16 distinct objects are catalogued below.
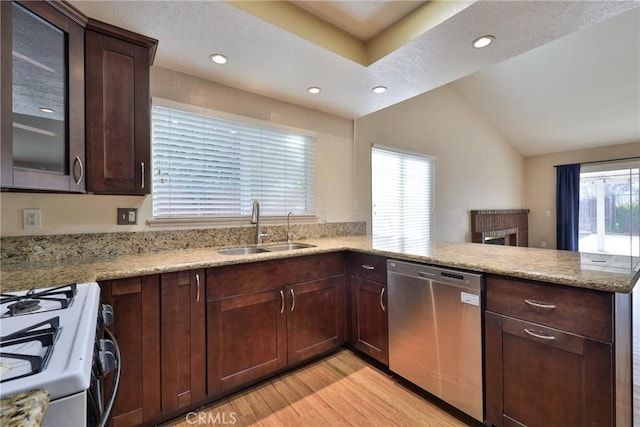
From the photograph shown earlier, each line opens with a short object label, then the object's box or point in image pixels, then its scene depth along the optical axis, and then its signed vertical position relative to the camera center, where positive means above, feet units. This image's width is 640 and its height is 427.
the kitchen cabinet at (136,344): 4.72 -2.27
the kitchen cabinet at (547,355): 3.89 -2.17
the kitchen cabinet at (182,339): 5.16 -2.37
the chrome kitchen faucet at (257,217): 8.14 -0.10
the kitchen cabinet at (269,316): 5.72 -2.35
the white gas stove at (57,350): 1.76 -1.02
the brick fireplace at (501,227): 16.85 -0.90
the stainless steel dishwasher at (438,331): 5.12 -2.37
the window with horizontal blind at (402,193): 12.06 +0.94
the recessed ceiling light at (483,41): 5.78 +3.60
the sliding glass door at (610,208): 18.72 +0.39
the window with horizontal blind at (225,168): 7.02 +1.32
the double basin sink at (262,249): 7.50 -0.99
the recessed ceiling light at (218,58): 6.36 +3.58
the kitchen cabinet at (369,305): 6.84 -2.37
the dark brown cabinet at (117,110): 5.12 +1.99
